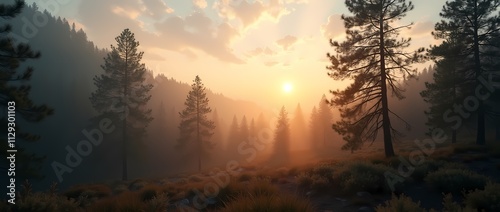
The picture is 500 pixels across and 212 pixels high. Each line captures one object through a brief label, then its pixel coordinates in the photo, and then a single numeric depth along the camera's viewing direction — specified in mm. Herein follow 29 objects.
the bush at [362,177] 9570
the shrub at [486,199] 6414
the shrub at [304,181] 12188
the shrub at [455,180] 8523
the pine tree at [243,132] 91250
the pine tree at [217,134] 97375
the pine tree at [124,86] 29419
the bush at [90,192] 14141
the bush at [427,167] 10727
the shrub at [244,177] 15630
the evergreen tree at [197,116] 40250
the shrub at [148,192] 11172
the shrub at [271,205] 5297
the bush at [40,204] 6383
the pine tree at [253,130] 94000
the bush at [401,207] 5293
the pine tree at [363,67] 17828
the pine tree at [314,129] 80188
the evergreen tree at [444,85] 21125
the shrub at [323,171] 12383
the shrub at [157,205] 6727
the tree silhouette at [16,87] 13305
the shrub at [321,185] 11055
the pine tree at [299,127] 93812
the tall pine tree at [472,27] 21016
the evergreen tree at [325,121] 78200
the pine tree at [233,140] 88225
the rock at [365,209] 7798
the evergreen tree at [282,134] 69875
